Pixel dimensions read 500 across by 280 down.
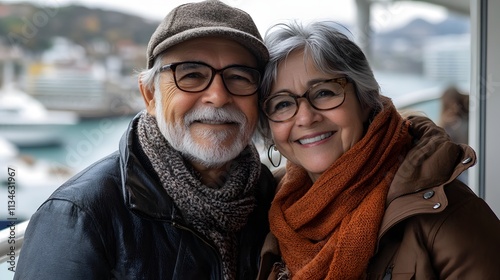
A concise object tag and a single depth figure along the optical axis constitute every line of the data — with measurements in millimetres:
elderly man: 1424
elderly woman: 1344
